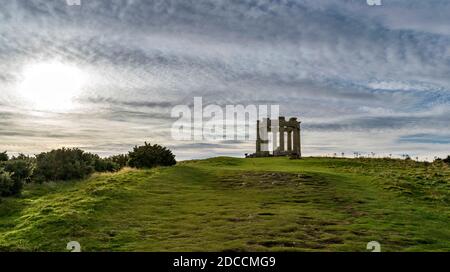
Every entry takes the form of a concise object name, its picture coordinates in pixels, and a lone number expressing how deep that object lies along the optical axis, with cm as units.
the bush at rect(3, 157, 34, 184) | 2253
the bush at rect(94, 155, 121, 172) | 3073
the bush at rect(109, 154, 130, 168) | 3525
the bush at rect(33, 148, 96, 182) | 2538
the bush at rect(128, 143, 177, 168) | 3338
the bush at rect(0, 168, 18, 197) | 1955
